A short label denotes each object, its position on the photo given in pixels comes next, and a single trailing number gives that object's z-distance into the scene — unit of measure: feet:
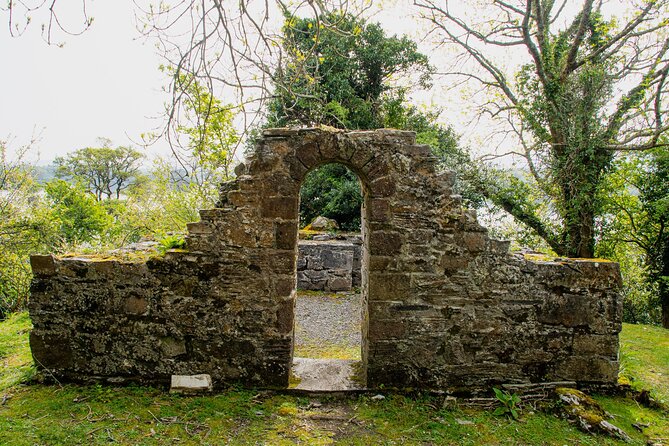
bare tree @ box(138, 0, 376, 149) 8.82
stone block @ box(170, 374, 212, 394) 14.25
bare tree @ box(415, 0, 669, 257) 30.37
